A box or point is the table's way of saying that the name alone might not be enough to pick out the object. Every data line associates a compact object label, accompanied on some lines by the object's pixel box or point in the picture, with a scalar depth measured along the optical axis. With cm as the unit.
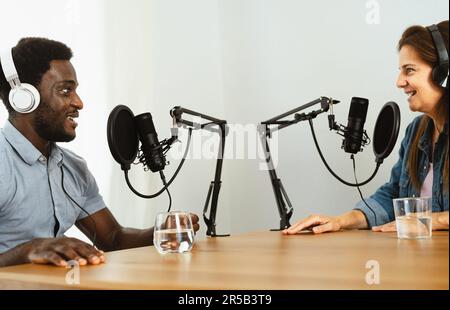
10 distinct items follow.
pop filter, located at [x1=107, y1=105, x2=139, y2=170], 151
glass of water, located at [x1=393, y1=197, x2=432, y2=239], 121
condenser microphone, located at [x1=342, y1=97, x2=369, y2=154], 168
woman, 157
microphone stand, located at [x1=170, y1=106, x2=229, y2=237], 181
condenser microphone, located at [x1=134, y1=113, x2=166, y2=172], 160
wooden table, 76
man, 163
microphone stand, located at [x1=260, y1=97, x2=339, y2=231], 189
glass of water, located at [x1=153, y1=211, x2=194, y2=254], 111
